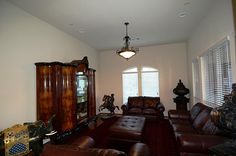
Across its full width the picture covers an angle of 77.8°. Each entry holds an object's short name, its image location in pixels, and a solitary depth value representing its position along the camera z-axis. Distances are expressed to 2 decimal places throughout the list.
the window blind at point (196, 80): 4.61
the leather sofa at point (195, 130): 2.07
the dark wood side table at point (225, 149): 1.42
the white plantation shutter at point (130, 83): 6.84
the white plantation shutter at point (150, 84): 6.53
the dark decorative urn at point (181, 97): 5.62
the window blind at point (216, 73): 2.78
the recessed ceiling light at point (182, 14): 3.47
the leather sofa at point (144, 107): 5.17
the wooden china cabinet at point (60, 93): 3.41
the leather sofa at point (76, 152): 1.19
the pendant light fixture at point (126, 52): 3.78
